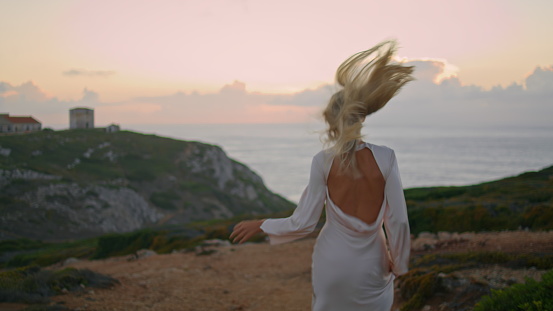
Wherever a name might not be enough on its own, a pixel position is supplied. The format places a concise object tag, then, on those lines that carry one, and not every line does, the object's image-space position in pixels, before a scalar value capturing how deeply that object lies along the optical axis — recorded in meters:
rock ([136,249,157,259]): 14.63
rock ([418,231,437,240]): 13.18
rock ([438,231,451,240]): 12.55
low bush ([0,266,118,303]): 7.95
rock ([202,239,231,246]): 16.08
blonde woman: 3.00
